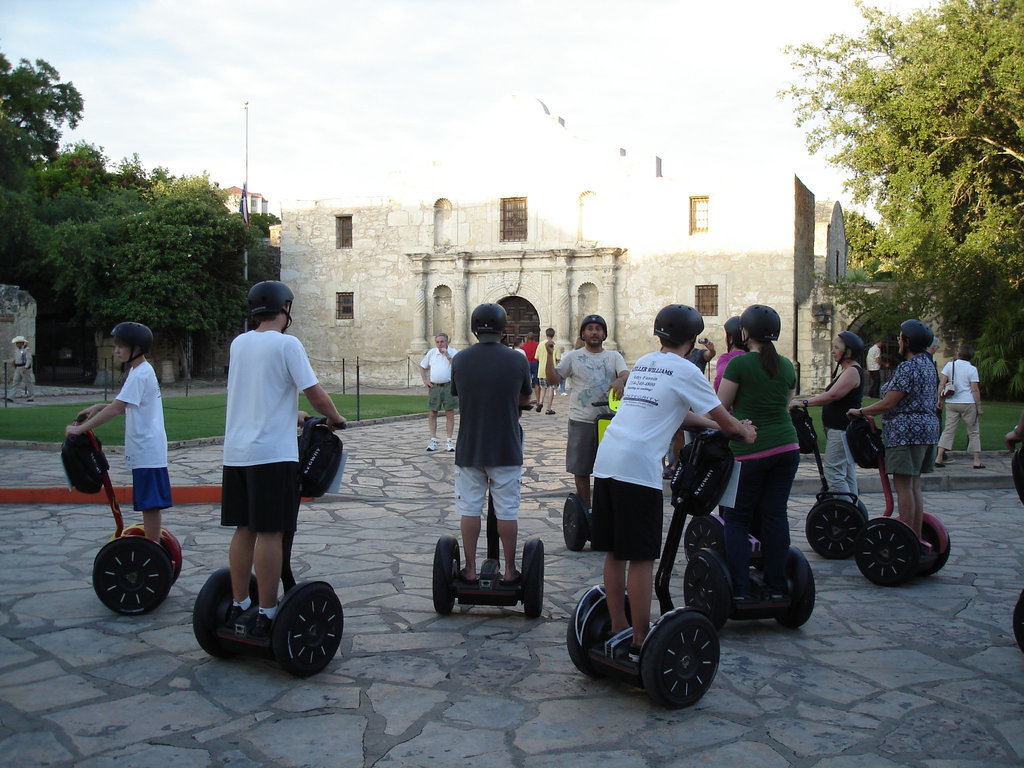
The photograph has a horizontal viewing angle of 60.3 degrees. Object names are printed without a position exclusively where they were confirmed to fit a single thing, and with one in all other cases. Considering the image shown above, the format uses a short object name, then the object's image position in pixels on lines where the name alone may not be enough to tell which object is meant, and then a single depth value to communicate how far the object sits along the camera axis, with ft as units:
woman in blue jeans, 16.26
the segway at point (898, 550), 19.42
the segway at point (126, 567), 17.12
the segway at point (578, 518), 22.56
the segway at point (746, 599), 15.84
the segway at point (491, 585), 16.92
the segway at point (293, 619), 13.58
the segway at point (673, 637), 12.51
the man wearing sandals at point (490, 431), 16.84
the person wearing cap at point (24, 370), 69.31
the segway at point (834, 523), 21.95
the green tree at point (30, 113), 95.35
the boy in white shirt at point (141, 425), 17.74
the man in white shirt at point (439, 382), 41.34
